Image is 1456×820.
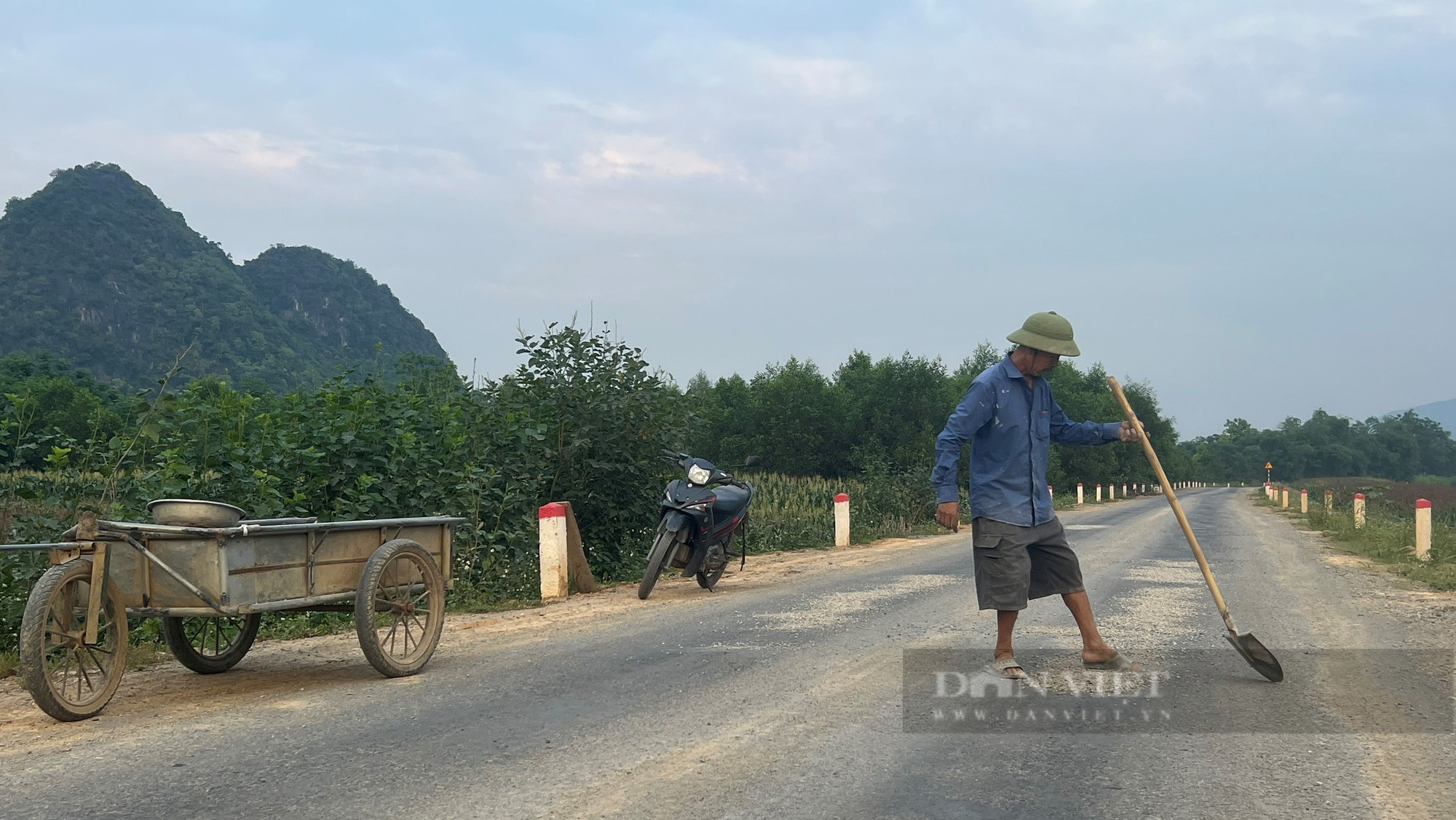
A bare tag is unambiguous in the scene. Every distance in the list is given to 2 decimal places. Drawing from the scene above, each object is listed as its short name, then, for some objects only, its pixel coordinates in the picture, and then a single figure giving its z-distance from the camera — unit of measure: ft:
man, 18.92
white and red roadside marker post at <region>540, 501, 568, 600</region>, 34.71
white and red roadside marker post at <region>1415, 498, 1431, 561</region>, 49.32
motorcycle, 33.76
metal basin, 17.87
